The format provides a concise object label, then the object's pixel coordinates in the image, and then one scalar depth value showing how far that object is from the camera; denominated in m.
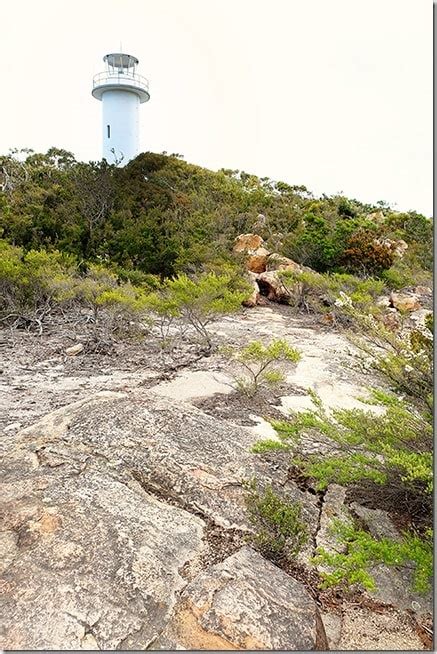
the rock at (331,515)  3.51
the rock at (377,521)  3.66
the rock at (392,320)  11.48
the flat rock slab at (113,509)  2.59
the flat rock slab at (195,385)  6.45
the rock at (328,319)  12.41
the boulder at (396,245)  18.85
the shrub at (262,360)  6.35
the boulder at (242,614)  2.50
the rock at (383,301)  14.10
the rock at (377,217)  24.38
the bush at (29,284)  10.74
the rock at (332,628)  2.76
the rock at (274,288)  15.01
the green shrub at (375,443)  3.41
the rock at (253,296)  14.20
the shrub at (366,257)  17.27
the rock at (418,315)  13.68
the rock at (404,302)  14.51
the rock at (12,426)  5.06
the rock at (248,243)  17.72
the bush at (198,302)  8.43
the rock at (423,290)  18.22
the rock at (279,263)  16.56
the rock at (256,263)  16.97
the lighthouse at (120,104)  25.00
